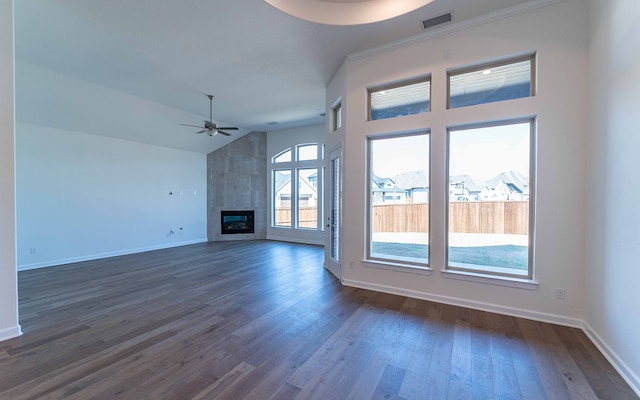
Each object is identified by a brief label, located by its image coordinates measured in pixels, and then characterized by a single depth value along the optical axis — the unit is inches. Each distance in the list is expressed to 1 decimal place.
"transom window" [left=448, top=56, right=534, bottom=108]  118.1
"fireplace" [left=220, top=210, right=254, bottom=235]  340.8
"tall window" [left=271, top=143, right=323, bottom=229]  318.3
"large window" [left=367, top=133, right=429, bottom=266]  143.2
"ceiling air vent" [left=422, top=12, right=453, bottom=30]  120.4
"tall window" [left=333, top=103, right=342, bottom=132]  184.1
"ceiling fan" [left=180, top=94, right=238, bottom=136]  212.7
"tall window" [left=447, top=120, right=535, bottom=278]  120.3
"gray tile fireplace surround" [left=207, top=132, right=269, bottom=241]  335.9
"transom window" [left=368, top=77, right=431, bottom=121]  140.0
